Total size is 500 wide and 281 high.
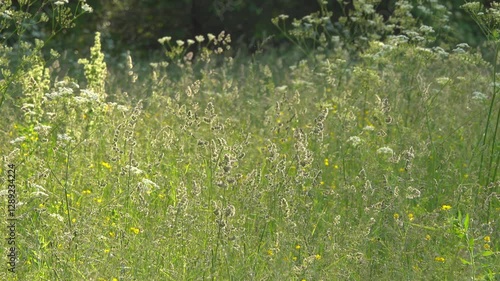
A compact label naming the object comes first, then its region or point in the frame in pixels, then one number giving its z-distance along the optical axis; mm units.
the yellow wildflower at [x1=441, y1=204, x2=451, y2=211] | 4557
